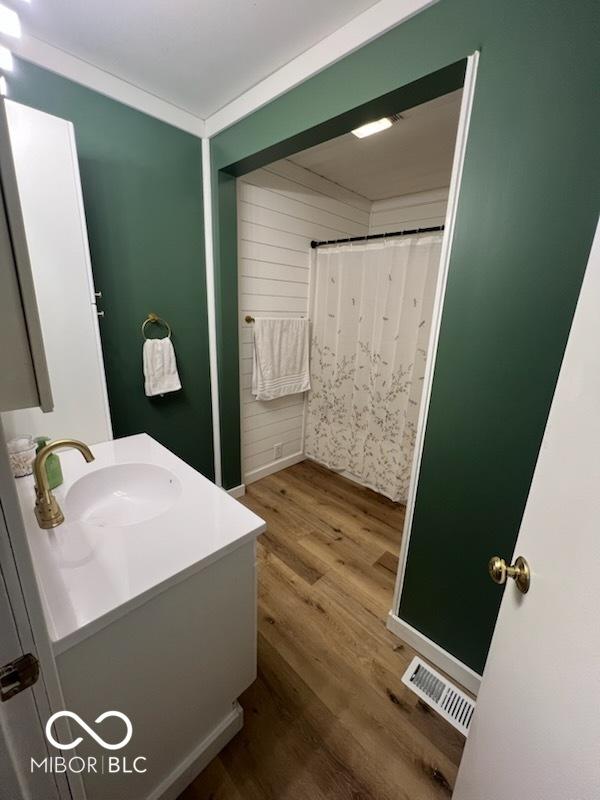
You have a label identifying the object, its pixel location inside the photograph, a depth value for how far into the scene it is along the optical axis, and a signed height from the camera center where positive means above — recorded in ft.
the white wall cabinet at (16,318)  1.15 -0.06
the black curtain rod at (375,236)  6.42 +1.74
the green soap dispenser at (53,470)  3.43 -1.75
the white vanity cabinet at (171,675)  2.24 -2.93
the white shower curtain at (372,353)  7.02 -0.91
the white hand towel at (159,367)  6.00 -1.12
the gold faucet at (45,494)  2.78 -1.66
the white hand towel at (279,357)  7.86 -1.16
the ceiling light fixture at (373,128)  5.51 +3.19
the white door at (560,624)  1.39 -1.47
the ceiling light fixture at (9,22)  3.80 +3.29
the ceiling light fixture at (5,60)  4.01 +2.94
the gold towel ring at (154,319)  5.92 -0.22
